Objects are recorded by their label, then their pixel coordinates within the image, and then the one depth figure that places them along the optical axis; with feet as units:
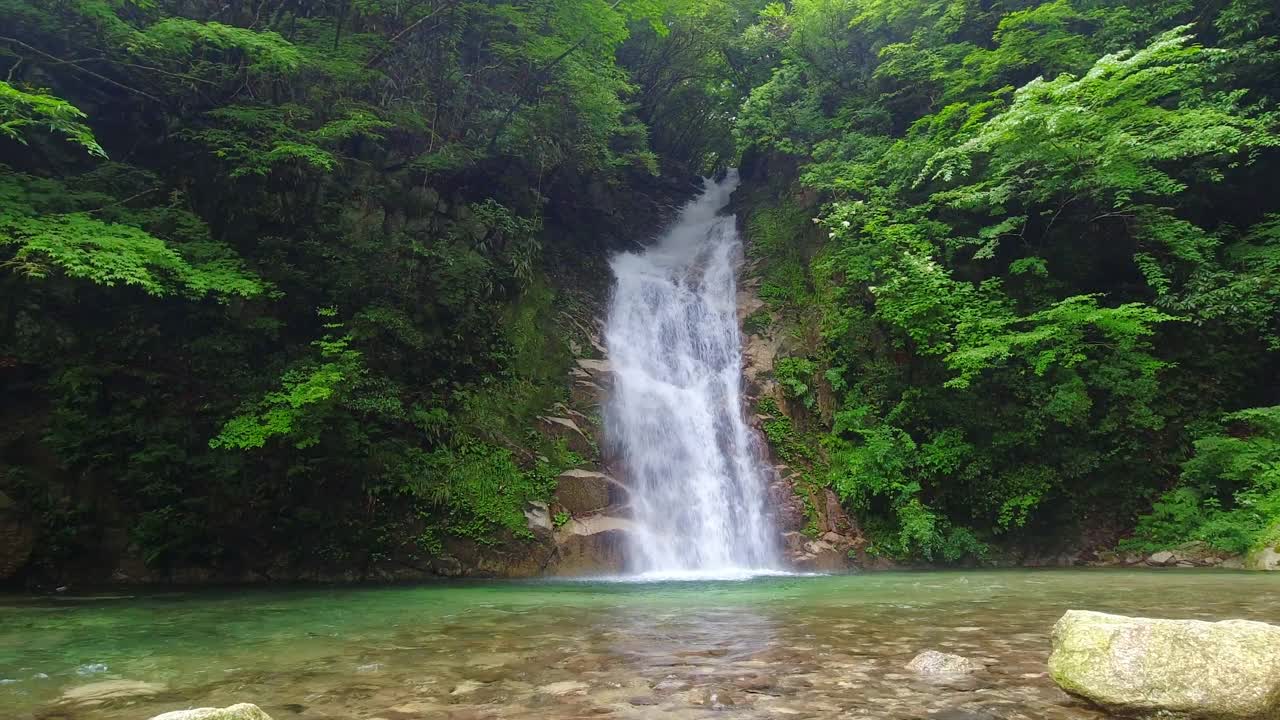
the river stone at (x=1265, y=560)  28.68
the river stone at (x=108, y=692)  11.35
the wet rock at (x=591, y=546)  35.29
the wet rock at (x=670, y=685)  11.57
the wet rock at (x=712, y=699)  10.59
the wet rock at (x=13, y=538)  29.71
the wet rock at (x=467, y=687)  11.68
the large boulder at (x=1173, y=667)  8.32
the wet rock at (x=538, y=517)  36.04
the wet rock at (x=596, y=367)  45.24
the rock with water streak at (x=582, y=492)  37.55
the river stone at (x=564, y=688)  11.57
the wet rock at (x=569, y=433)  40.16
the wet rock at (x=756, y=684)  11.35
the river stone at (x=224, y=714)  7.14
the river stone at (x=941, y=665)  11.87
